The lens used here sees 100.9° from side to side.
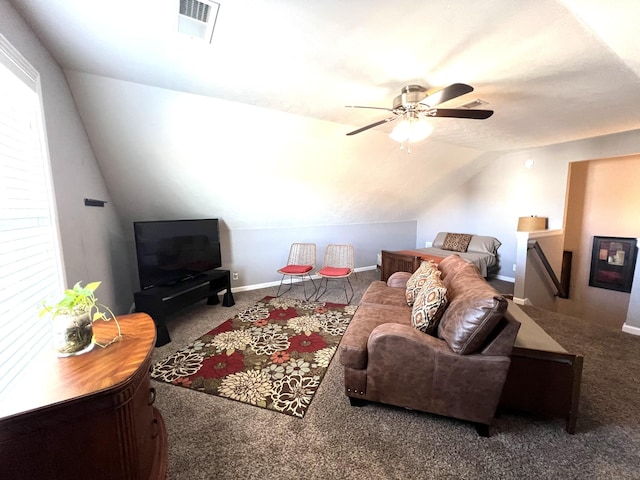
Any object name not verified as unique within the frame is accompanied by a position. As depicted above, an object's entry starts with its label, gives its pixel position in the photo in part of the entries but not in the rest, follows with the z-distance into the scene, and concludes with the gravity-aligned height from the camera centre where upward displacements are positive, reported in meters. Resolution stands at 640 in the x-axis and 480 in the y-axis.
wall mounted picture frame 4.23 -0.93
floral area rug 2.02 -1.34
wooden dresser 0.83 -0.68
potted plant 1.11 -0.45
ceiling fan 1.89 +0.83
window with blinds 1.18 -0.03
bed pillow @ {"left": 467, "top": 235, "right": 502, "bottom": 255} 4.93 -0.67
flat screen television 2.92 -0.42
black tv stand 2.73 -0.94
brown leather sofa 1.50 -0.91
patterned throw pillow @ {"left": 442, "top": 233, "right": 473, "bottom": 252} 5.15 -0.64
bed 4.49 -0.80
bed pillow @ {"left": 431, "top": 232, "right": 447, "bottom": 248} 5.59 -0.64
